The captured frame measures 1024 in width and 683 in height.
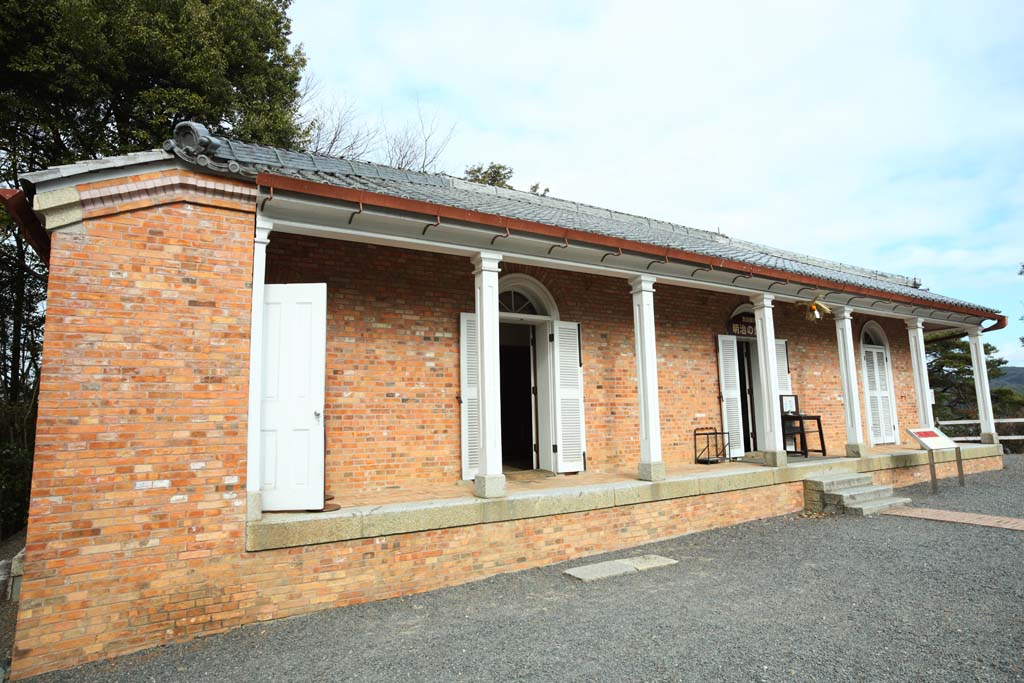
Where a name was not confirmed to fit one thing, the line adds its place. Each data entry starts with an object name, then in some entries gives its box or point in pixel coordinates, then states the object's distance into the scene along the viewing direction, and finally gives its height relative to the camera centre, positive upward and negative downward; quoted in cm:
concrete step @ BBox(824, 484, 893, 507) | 745 -115
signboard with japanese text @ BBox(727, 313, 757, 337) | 963 +150
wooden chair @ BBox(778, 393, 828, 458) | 909 -13
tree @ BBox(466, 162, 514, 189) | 1935 +847
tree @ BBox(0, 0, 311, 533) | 927 +622
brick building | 397 +29
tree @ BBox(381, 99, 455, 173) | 1822 +845
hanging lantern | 856 +158
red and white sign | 861 -50
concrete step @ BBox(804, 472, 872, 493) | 774 -101
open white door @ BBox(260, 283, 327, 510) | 468 +19
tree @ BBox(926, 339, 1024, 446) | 1975 +108
